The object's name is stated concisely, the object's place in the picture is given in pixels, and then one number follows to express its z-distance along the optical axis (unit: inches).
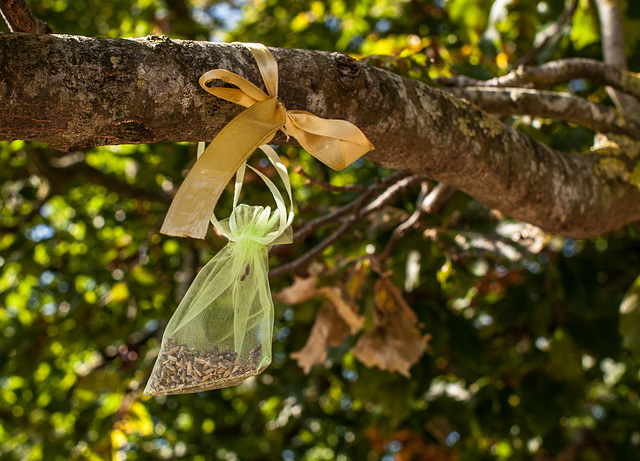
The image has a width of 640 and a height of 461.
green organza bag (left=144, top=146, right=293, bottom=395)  40.2
